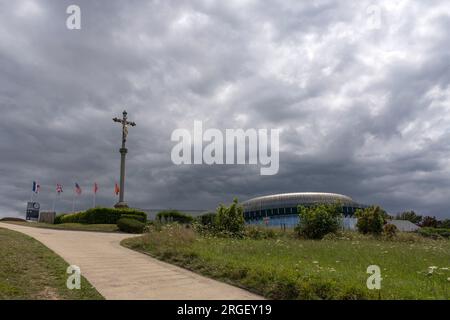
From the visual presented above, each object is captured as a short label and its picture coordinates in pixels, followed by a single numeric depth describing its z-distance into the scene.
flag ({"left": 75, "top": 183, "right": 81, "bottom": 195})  45.42
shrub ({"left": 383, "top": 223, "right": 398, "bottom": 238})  23.00
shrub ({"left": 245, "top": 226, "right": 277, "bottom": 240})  20.74
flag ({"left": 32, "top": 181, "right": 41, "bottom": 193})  46.81
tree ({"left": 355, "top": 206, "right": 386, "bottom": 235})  24.86
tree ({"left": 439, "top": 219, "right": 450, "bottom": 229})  63.67
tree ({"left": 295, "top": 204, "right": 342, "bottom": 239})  21.03
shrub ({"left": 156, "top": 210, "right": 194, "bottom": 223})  34.79
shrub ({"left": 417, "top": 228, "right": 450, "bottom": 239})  31.57
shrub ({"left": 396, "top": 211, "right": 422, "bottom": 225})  81.04
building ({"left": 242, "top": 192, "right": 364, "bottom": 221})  82.00
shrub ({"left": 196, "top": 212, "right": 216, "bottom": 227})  32.02
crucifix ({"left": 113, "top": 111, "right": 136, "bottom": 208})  40.66
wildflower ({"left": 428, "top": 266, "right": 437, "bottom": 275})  8.68
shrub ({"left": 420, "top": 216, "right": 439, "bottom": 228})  67.01
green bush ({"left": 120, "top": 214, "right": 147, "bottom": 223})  31.75
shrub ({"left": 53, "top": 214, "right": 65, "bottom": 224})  40.89
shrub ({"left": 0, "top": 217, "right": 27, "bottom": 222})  41.31
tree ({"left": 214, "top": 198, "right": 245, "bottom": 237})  21.30
